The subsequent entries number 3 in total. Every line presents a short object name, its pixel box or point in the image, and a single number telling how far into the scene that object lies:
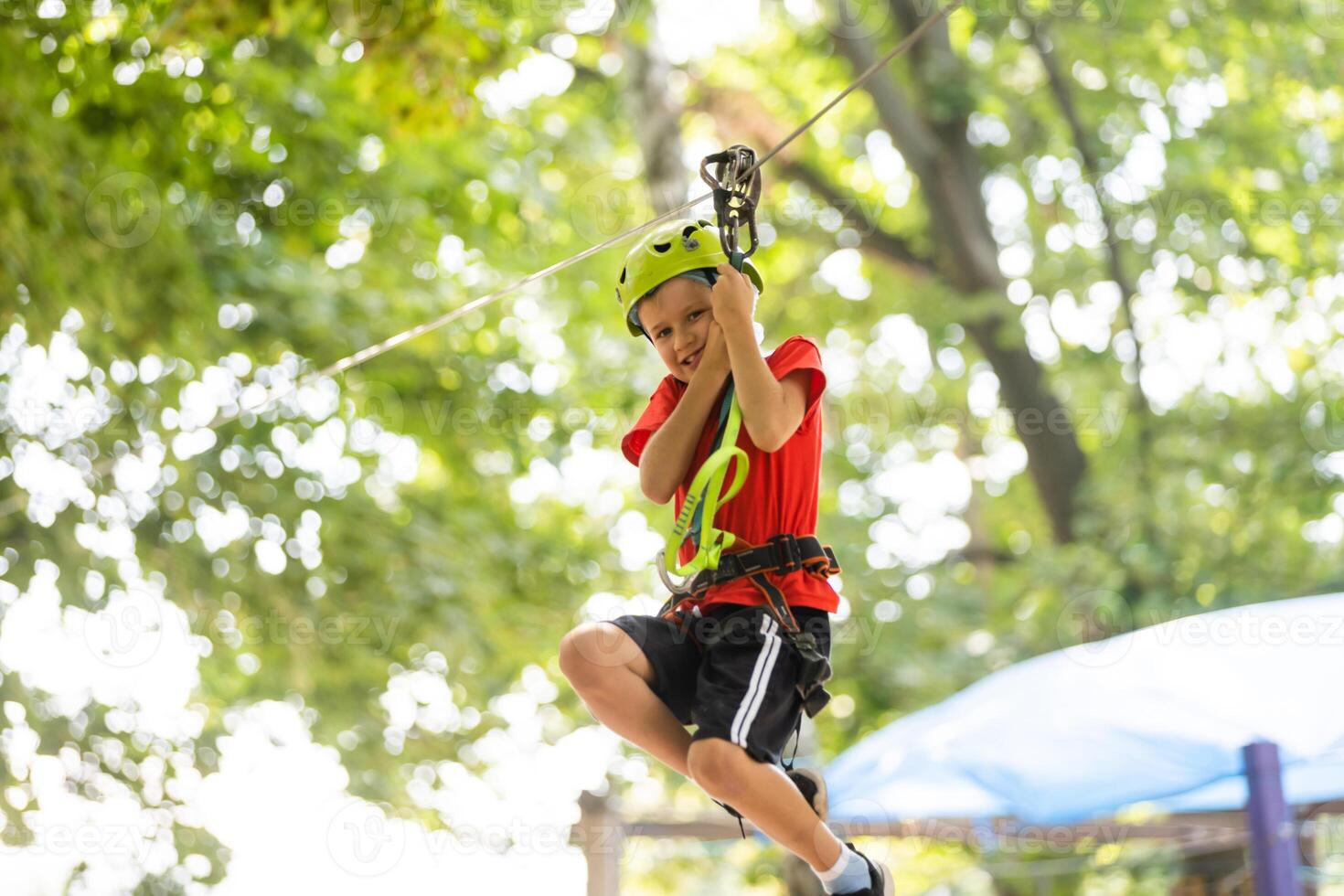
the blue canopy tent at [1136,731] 8.62
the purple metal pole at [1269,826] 8.26
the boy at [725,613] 4.57
